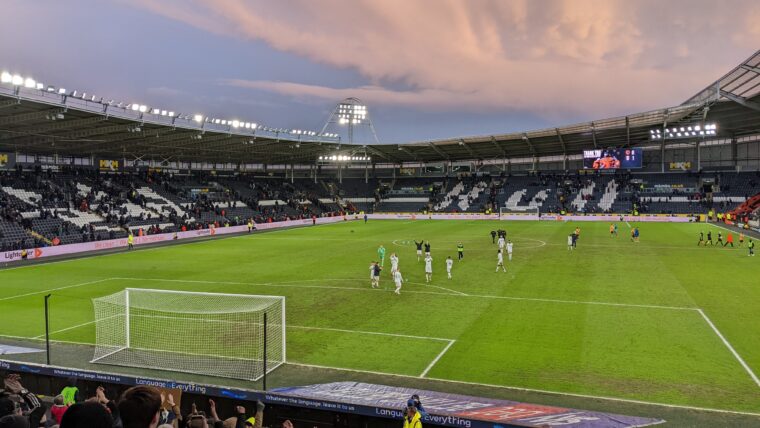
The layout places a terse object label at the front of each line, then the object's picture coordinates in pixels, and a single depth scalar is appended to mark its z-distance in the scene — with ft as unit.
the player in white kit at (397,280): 75.56
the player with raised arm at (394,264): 78.87
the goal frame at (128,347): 45.28
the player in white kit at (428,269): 83.15
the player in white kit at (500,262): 93.77
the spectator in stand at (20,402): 16.94
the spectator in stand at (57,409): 23.88
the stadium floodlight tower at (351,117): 311.27
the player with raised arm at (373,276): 80.63
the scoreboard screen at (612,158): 230.68
